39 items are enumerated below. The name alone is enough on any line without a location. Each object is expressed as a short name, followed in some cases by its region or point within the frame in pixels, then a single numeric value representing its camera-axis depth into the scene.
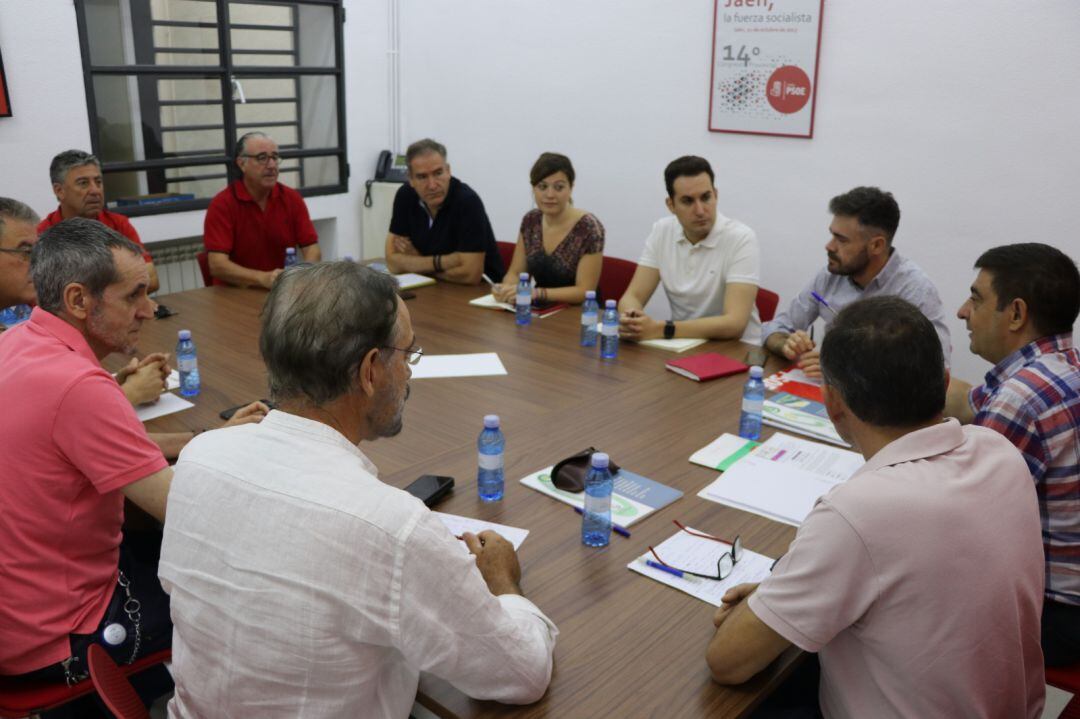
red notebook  2.83
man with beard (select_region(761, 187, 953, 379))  3.03
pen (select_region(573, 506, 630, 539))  1.82
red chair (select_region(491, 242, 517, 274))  4.65
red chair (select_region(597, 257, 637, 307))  4.17
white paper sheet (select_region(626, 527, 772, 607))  1.62
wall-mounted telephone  6.26
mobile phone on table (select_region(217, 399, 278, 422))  2.43
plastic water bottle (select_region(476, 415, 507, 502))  1.95
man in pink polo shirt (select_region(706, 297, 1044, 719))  1.26
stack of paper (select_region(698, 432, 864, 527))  1.94
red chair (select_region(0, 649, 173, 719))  1.67
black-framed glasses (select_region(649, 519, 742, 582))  1.66
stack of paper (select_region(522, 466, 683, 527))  1.90
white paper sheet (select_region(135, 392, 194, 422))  2.47
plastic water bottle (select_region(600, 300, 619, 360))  3.05
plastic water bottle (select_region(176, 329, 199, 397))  2.66
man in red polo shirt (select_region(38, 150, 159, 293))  3.73
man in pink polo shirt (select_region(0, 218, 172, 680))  1.67
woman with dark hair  3.91
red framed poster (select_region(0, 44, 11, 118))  4.38
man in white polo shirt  3.27
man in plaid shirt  1.85
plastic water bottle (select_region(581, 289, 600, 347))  3.19
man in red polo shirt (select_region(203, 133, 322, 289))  4.18
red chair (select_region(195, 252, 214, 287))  4.31
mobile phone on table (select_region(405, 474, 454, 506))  1.92
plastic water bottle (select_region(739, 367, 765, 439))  2.34
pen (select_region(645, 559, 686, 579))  1.67
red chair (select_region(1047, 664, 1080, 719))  1.78
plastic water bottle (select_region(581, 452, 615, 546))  1.74
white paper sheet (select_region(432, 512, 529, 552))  1.79
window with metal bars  4.90
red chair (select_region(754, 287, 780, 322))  3.61
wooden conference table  1.37
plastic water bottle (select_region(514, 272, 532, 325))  3.53
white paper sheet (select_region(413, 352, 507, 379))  2.88
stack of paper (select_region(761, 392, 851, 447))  2.35
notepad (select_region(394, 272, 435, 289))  4.15
